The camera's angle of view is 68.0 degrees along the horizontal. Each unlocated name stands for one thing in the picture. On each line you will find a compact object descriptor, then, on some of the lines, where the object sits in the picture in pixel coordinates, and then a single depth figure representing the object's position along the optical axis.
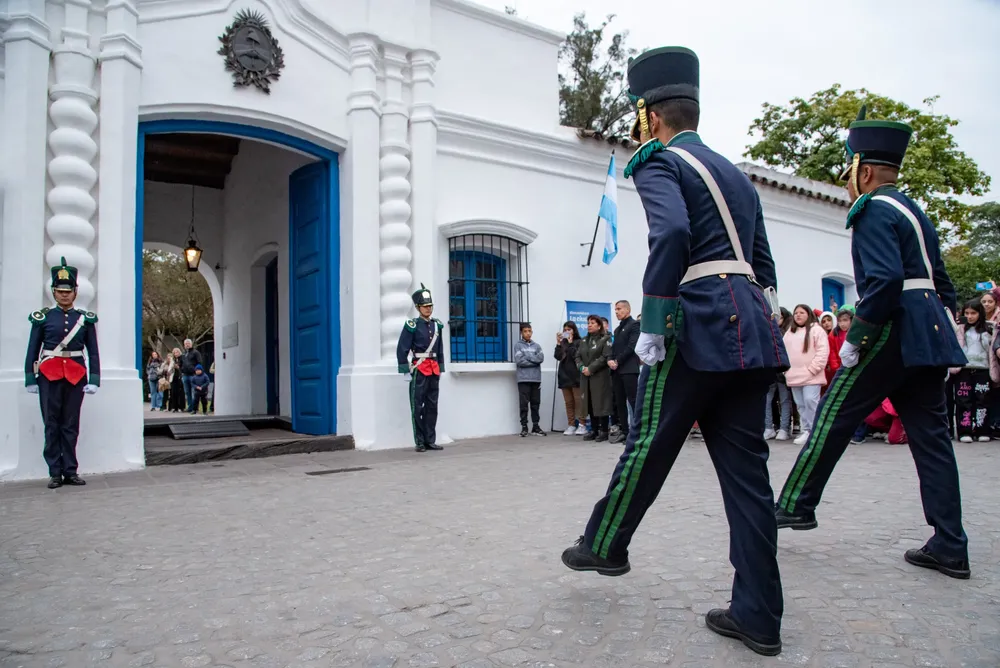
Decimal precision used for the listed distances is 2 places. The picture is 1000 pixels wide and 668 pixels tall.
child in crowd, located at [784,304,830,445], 9.15
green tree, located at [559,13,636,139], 25.80
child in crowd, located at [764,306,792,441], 9.73
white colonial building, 6.96
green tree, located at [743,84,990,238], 23.70
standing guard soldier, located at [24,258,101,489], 6.33
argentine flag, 10.80
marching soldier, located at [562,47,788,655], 2.61
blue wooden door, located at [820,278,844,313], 15.70
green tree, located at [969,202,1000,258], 41.41
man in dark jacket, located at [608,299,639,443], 9.37
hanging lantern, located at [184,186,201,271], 12.45
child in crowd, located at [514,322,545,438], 10.03
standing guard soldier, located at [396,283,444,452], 8.63
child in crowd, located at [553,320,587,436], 10.36
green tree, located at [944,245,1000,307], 26.67
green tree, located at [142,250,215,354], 28.56
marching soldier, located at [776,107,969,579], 3.41
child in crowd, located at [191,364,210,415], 18.17
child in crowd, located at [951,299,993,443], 9.16
